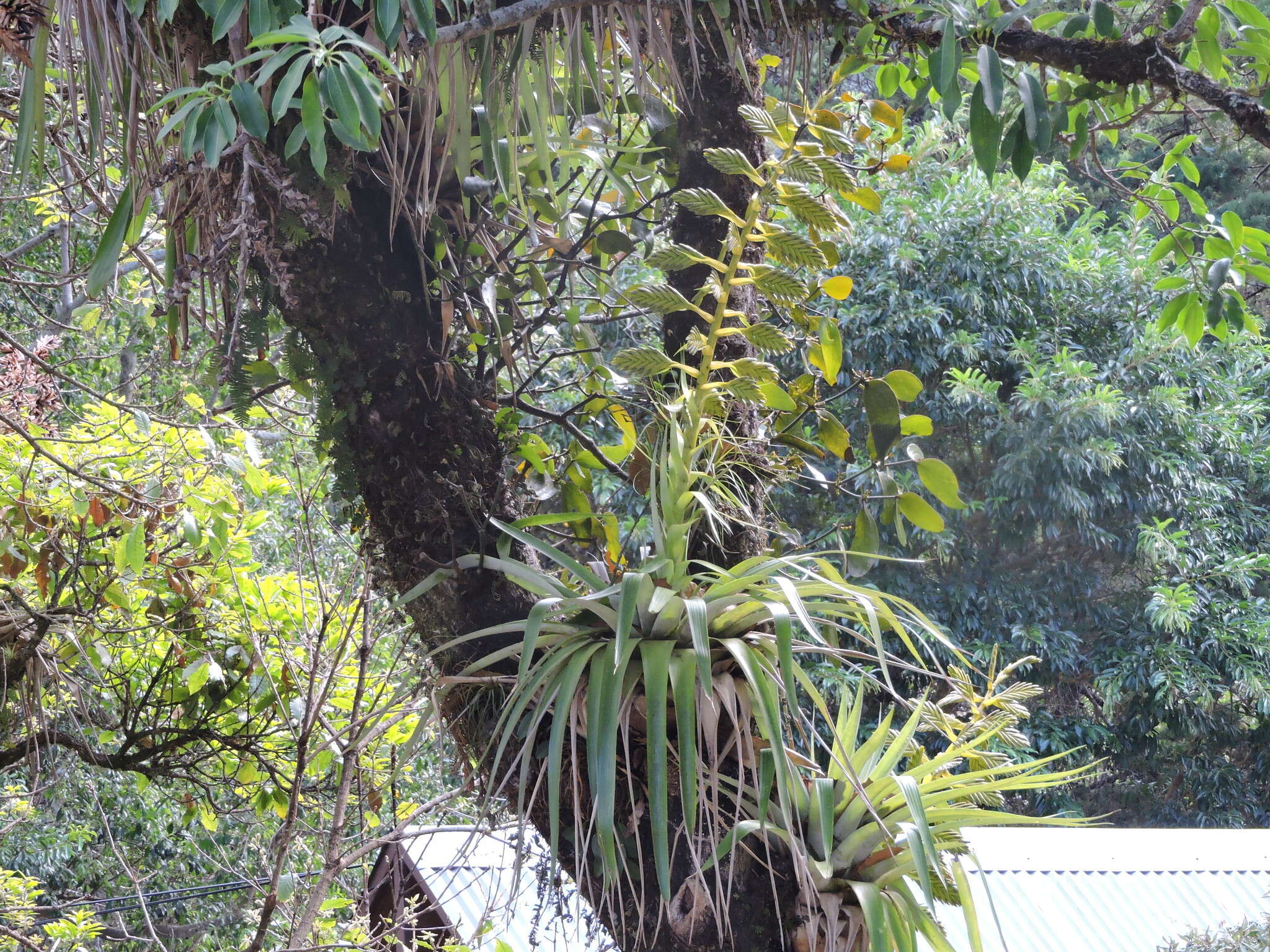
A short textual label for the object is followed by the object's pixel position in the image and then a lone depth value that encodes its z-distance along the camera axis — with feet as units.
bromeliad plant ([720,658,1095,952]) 23.87
